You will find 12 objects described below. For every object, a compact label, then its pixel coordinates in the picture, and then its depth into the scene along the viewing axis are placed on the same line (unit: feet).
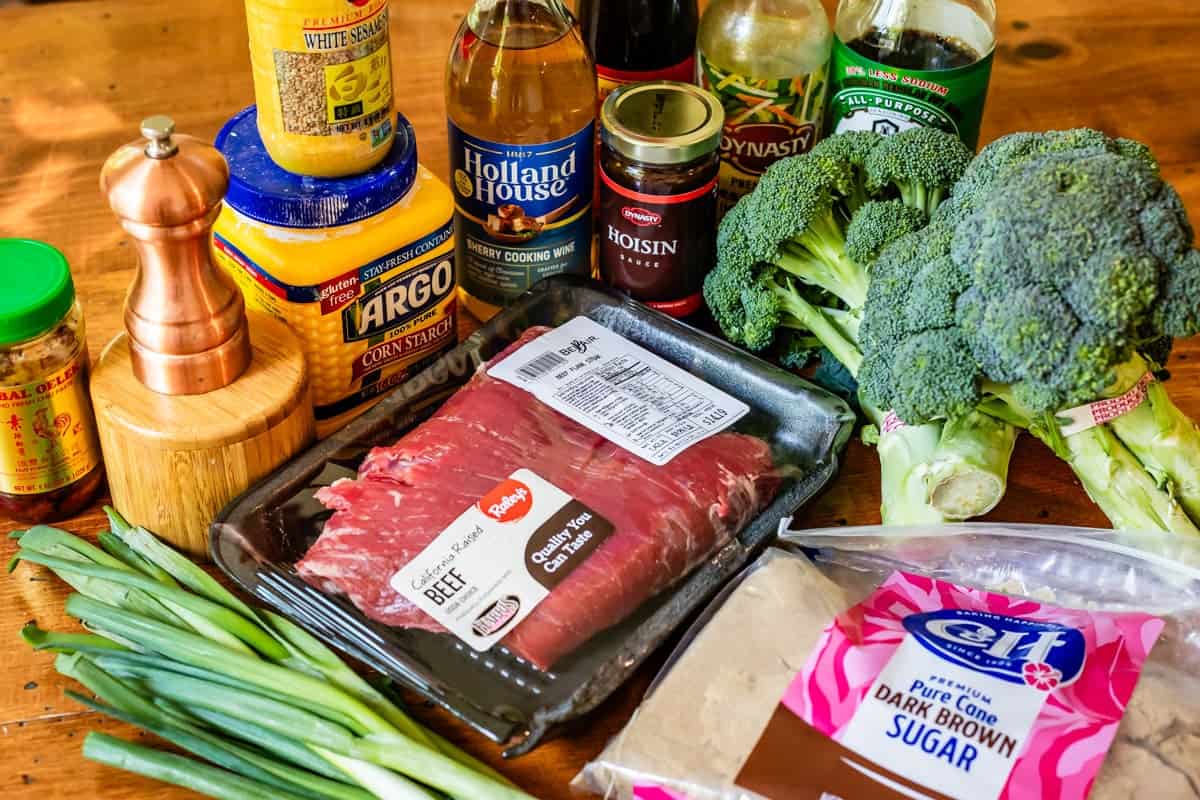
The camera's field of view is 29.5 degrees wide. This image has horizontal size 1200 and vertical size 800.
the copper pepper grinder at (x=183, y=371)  2.34
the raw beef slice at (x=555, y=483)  2.41
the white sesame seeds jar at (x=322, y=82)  2.43
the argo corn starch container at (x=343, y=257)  2.52
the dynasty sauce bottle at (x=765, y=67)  2.77
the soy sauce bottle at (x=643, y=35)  2.86
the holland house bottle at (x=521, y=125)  2.69
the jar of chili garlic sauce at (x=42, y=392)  2.41
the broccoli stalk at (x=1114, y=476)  2.49
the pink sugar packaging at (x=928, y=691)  2.22
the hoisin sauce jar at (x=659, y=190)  2.64
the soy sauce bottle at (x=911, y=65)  2.71
